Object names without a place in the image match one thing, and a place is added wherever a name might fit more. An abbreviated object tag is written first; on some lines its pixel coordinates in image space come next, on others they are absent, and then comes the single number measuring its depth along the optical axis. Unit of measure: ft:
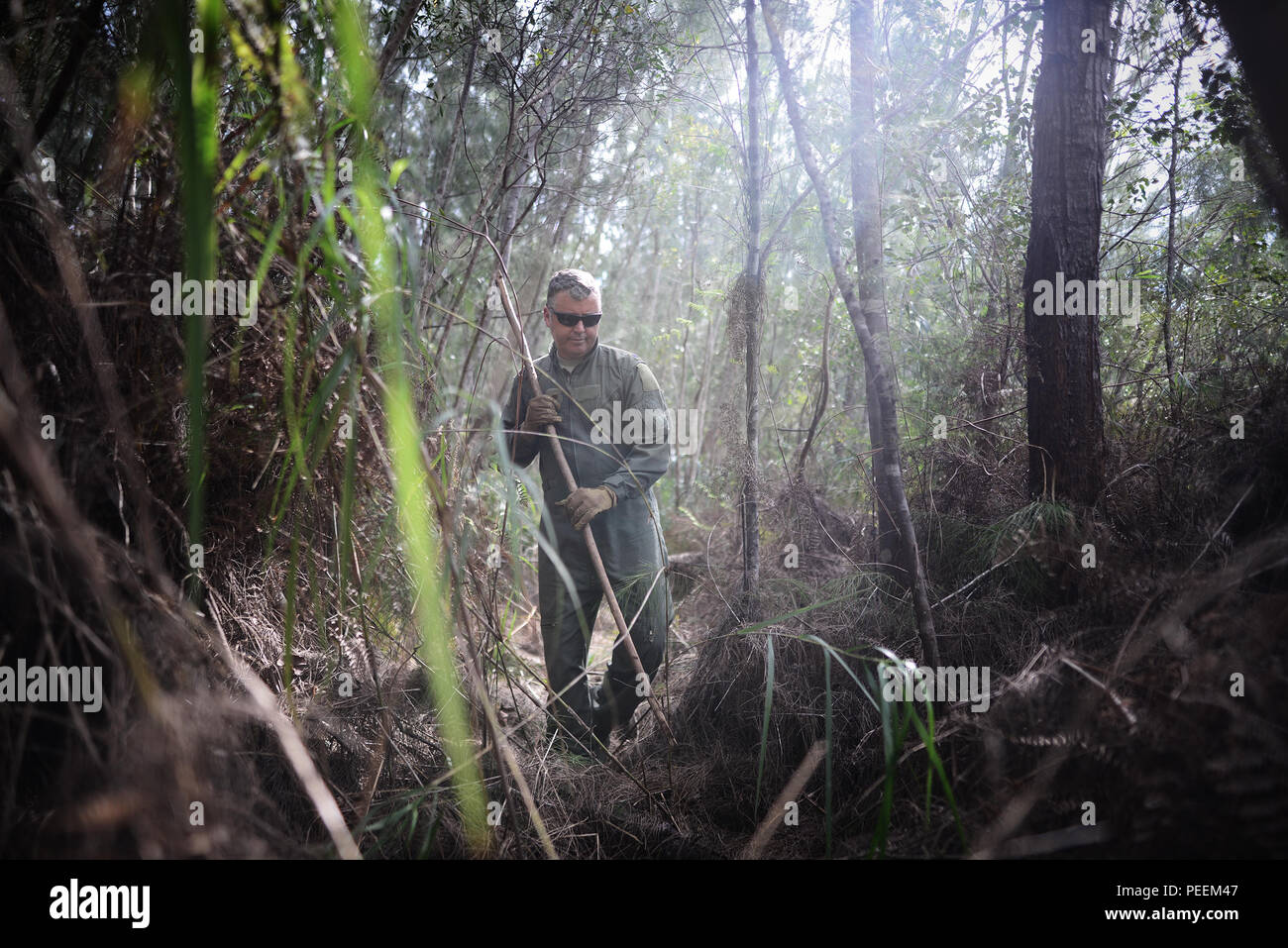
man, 10.77
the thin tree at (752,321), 11.94
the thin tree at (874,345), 7.58
